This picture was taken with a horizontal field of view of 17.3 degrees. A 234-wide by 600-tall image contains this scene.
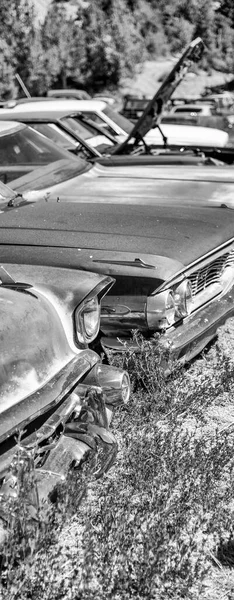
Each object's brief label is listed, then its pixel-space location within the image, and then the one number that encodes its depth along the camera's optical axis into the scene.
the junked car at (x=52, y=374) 2.80
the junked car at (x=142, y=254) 4.12
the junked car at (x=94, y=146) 7.56
